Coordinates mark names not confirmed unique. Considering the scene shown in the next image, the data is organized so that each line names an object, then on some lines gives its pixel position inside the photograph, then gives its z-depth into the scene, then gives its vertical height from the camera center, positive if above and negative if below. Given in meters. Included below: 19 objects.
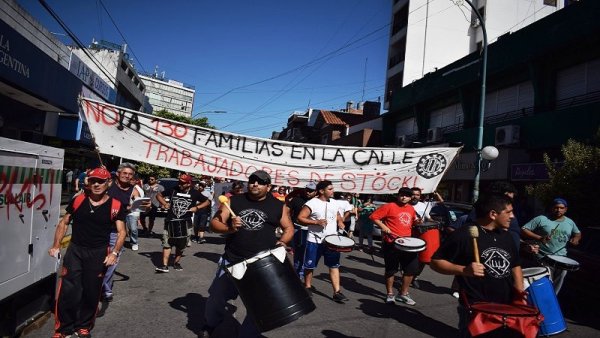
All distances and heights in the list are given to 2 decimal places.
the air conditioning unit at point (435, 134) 21.86 +3.30
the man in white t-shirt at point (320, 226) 6.18 -0.64
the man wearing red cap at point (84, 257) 3.90 -0.92
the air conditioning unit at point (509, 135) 16.52 +2.74
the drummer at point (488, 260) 3.12 -0.47
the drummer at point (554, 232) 6.05 -0.39
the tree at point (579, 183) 9.58 +0.63
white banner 6.37 +0.43
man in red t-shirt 6.07 -0.68
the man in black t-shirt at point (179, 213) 7.24 -0.78
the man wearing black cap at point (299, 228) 7.09 -0.80
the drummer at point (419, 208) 7.64 -0.28
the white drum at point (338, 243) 5.83 -0.82
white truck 3.55 -0.67
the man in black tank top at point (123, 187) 5.89 -0.31
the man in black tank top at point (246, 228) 3.83 -0.47
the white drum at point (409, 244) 5.64 -0.71
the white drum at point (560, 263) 5.20 -0.72
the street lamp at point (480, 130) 11.98 +2.11
